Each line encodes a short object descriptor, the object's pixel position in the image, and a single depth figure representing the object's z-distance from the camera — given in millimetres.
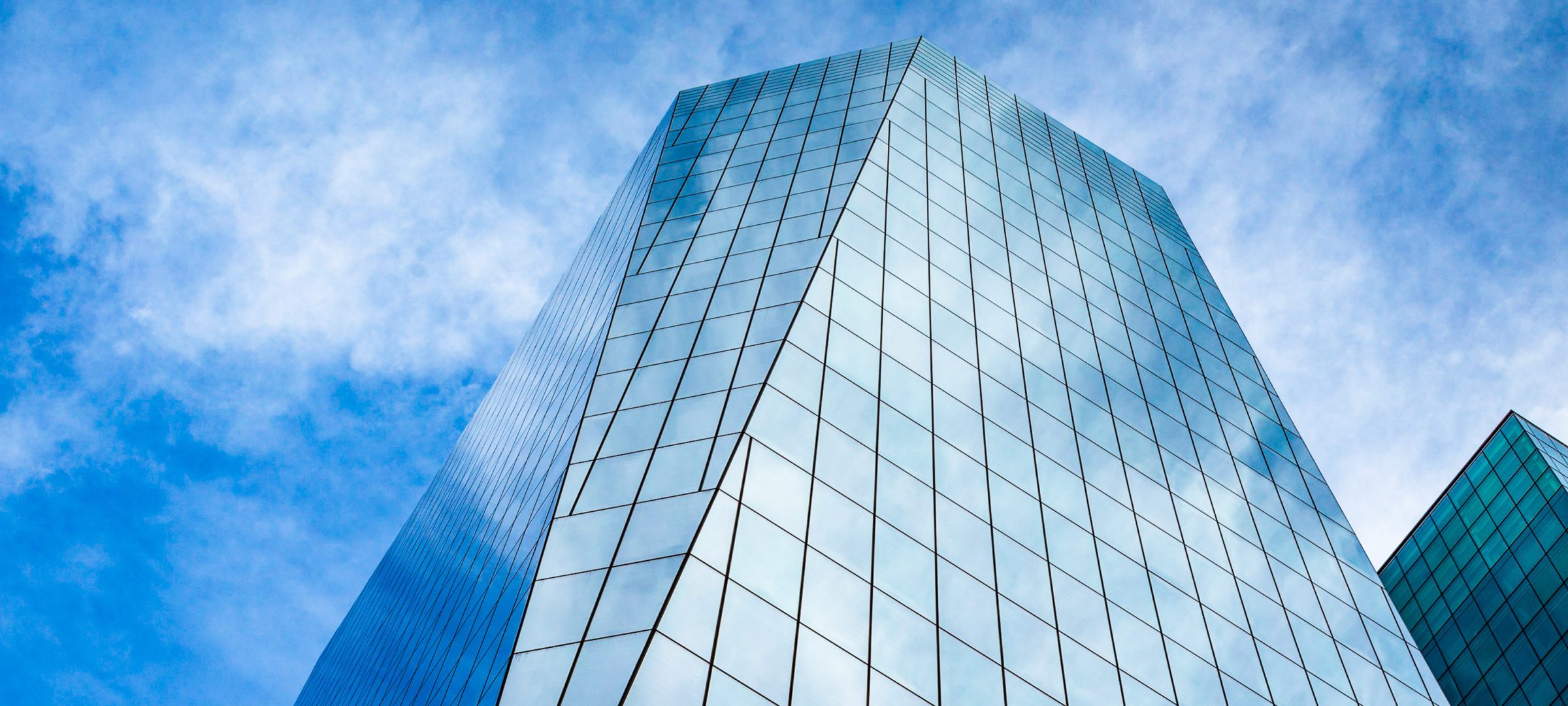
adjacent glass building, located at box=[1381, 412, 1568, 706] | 45812
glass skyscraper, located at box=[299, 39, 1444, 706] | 16453
